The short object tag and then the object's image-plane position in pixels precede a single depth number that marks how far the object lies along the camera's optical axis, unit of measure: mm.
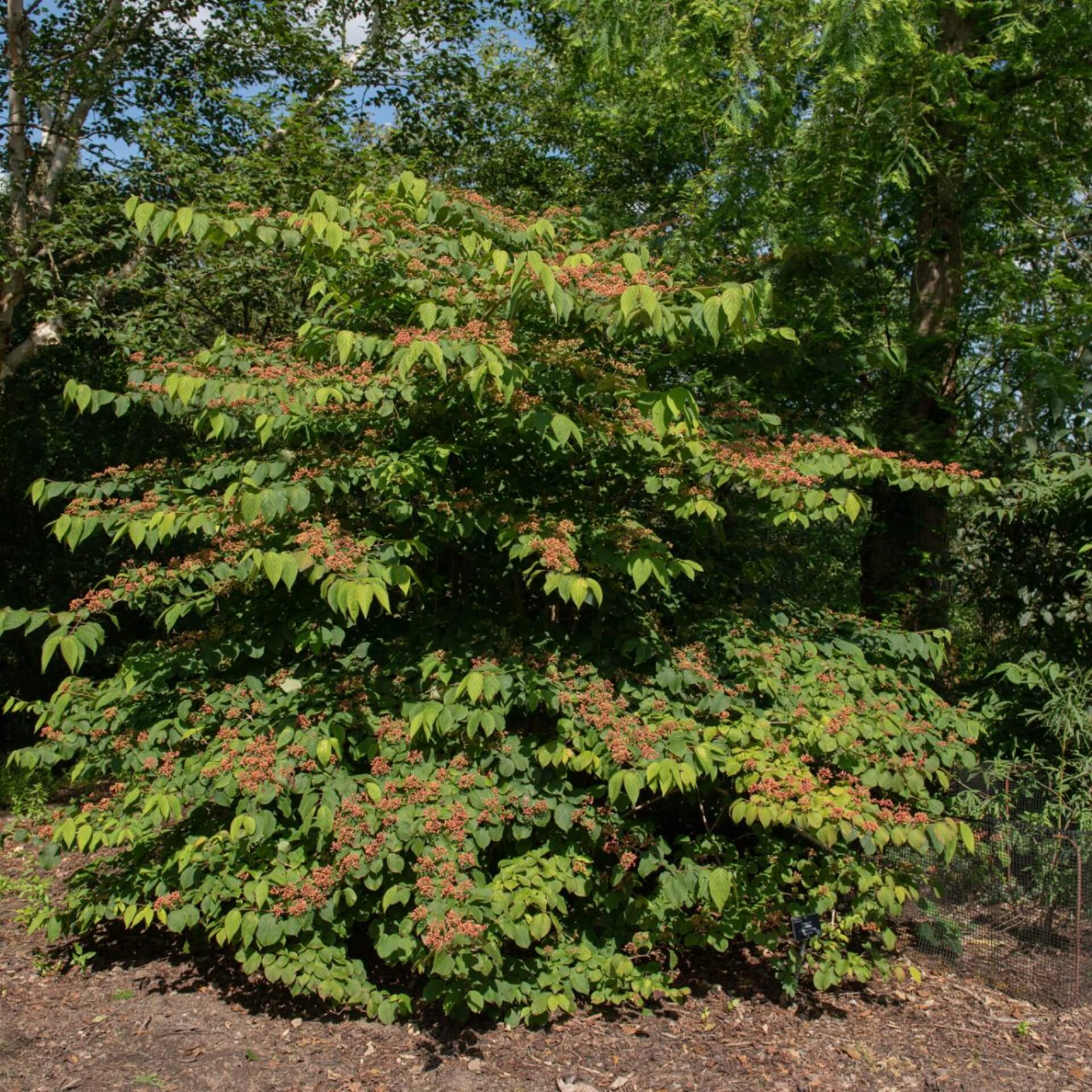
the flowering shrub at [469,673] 2695
